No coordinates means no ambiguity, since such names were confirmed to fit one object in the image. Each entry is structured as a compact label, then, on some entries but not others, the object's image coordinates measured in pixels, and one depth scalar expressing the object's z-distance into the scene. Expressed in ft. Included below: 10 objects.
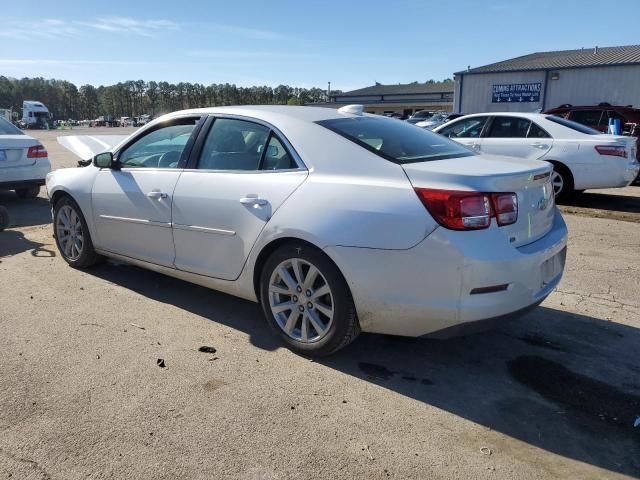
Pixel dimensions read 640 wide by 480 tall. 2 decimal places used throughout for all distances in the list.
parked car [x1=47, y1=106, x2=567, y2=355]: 9.70
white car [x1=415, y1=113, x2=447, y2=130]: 120.20
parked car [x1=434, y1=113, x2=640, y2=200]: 28.22
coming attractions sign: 113.29
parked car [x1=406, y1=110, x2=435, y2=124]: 145.44
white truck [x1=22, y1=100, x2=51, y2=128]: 241.14
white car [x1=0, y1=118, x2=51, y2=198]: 27.94
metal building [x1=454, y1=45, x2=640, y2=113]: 103.50
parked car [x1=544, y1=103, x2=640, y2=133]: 40.24
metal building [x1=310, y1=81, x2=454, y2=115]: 224.33
